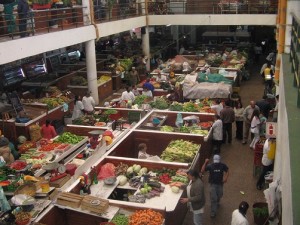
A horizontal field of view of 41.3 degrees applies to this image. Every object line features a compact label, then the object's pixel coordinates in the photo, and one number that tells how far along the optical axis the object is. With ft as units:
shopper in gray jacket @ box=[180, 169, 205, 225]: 25.33
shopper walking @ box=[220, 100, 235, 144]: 40.98
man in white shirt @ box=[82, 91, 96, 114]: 47.85
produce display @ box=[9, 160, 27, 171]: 30.60
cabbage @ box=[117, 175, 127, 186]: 28.71
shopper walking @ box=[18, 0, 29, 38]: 39.59
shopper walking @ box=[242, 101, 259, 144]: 40.90
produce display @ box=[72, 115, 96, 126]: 41.32
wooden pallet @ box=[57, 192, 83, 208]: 25.02
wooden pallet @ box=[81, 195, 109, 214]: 24.45
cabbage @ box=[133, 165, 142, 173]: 30.14
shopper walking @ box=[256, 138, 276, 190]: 30.55
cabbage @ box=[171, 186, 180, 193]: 27.14
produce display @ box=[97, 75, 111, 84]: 62.19
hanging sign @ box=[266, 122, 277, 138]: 31.63
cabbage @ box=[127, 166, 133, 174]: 29.90
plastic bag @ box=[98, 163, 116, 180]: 29.53
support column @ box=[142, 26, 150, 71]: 74.84
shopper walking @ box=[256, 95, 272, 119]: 43.52
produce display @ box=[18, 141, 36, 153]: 36.83
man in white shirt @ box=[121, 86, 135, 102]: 48.85
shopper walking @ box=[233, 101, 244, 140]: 43.47
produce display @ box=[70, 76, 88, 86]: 60.29
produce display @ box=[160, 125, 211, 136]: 38.36
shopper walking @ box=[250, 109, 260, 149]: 38.73
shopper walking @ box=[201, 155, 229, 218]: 27.81
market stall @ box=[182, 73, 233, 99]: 49.46
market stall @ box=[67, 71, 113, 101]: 59.41
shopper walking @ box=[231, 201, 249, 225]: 21.77
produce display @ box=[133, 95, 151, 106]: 48.26
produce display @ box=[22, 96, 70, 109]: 48.51
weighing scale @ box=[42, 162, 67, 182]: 28.50
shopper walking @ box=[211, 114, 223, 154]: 38.47
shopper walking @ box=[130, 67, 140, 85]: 64.18
